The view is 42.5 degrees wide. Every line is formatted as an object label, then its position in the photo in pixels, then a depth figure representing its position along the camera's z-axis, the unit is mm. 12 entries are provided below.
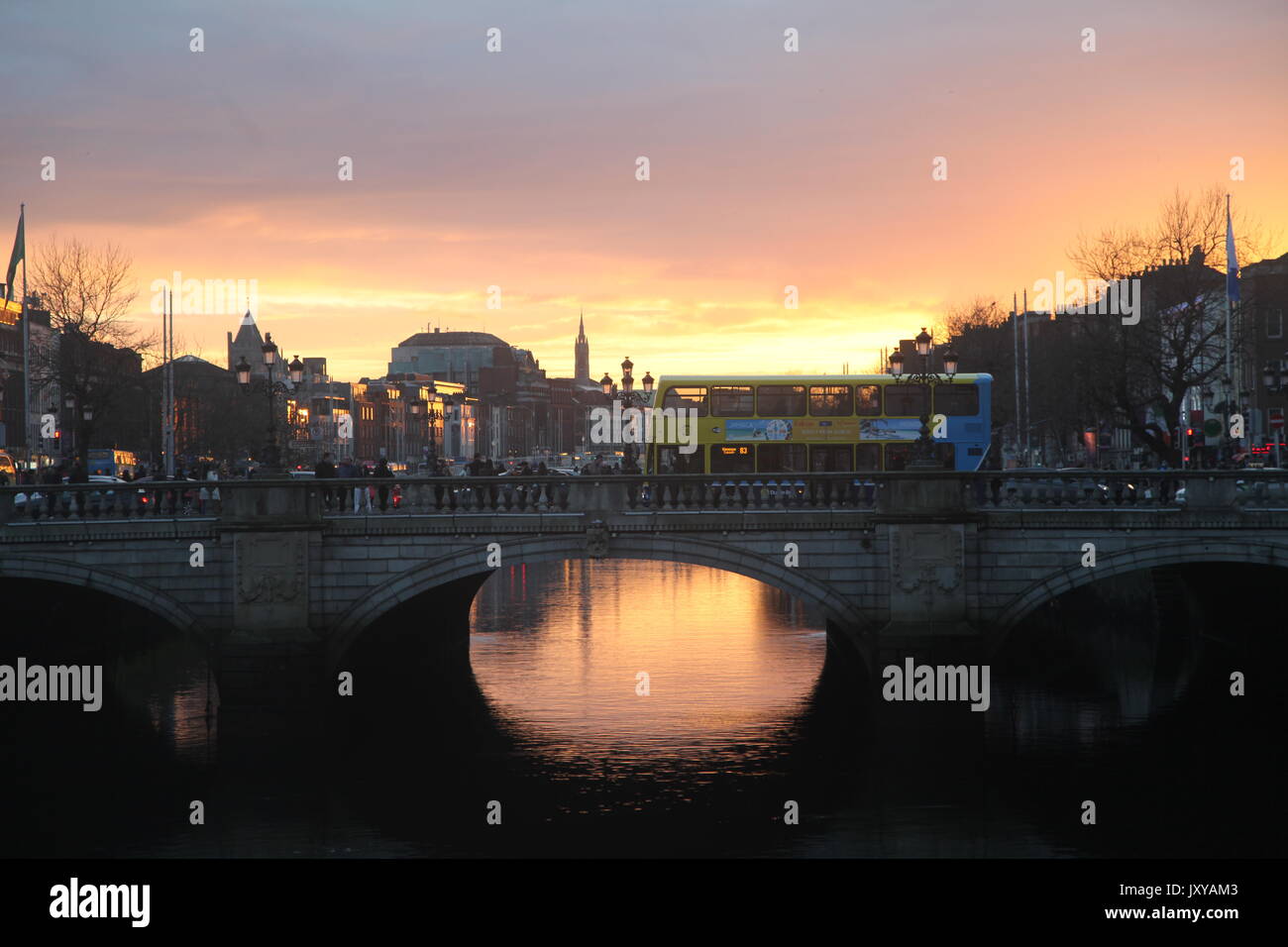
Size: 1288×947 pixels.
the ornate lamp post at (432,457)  54553
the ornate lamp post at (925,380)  35594
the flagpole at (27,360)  70594
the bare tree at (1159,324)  54094
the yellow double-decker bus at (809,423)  45781
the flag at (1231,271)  55906
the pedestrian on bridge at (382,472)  40469
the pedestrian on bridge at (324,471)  40219
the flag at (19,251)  70375
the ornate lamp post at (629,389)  50375
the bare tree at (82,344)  58719
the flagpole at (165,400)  77000
